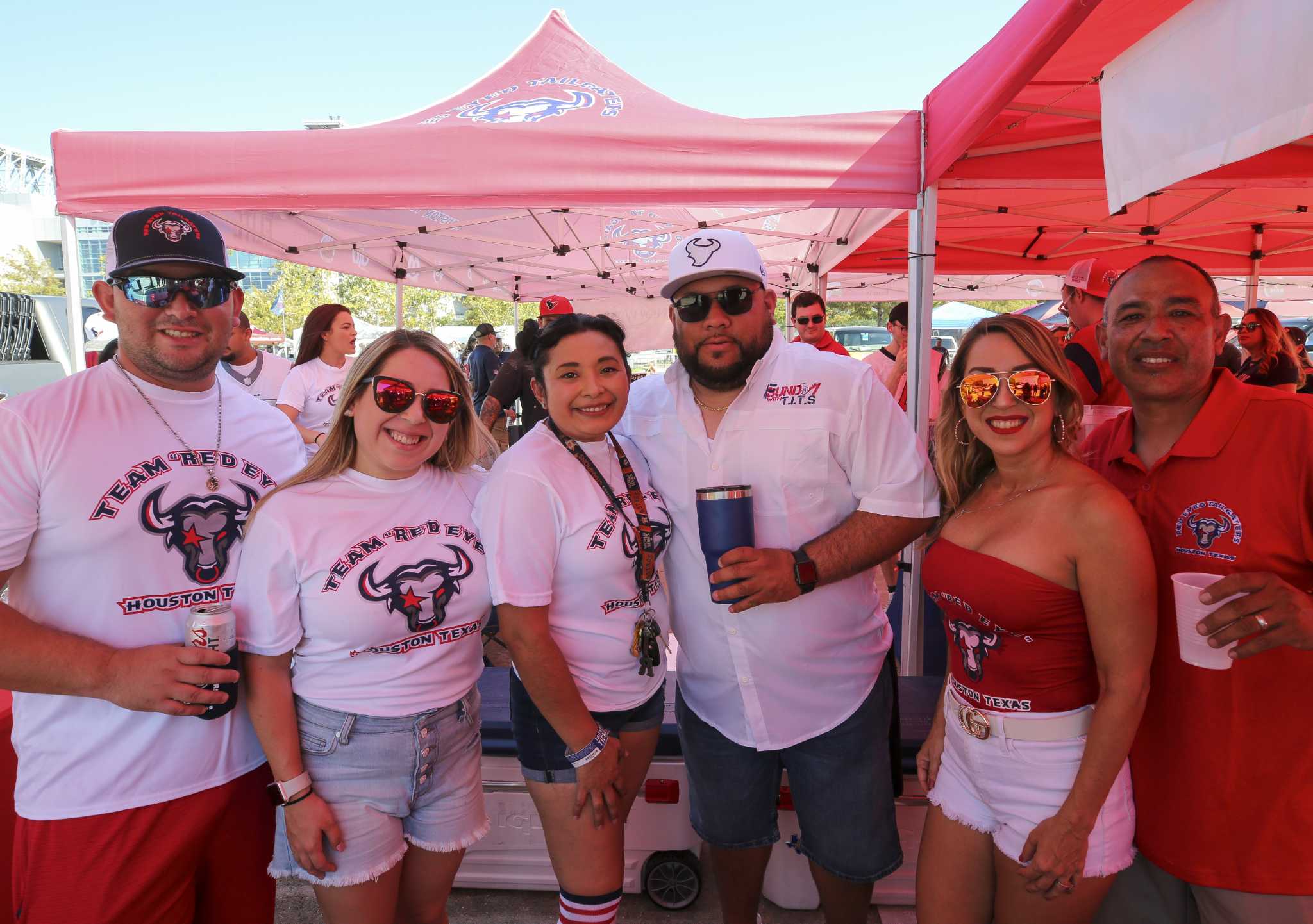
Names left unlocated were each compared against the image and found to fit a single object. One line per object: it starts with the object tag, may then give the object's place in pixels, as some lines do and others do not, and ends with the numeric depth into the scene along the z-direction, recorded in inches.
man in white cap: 81.6
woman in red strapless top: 61.7
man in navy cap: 60.4
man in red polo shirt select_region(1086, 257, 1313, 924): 62.6
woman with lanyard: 69.6
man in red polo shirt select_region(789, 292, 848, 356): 244.4
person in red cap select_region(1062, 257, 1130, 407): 116.2
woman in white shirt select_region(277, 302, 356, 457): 195.9
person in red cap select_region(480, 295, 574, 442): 256.2
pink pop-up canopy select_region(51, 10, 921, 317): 128.3
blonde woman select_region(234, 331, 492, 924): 65.4
